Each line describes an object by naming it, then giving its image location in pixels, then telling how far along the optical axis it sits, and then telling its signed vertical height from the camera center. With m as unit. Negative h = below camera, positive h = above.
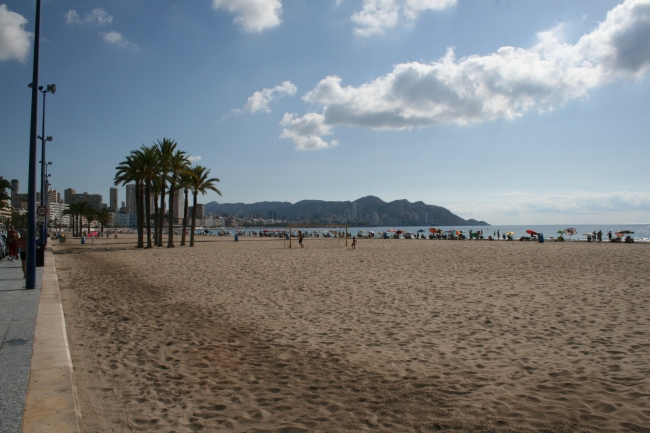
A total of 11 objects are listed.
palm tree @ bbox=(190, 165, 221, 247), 36.06 +3.41
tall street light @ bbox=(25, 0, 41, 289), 10.80 +1.12
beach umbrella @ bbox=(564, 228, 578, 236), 53.22 -0.74
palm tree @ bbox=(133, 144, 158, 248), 31.20 +4.34
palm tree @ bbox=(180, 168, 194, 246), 34.98 +3.33
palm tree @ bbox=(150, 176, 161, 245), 36.82 +2.67
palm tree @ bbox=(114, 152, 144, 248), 31.30 +3.45
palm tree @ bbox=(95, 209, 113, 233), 75.69 +1.22
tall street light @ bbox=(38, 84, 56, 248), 17.86 +3.59
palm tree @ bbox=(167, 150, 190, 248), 33.00 +3.97
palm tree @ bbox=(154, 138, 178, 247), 31.94 +5.08
